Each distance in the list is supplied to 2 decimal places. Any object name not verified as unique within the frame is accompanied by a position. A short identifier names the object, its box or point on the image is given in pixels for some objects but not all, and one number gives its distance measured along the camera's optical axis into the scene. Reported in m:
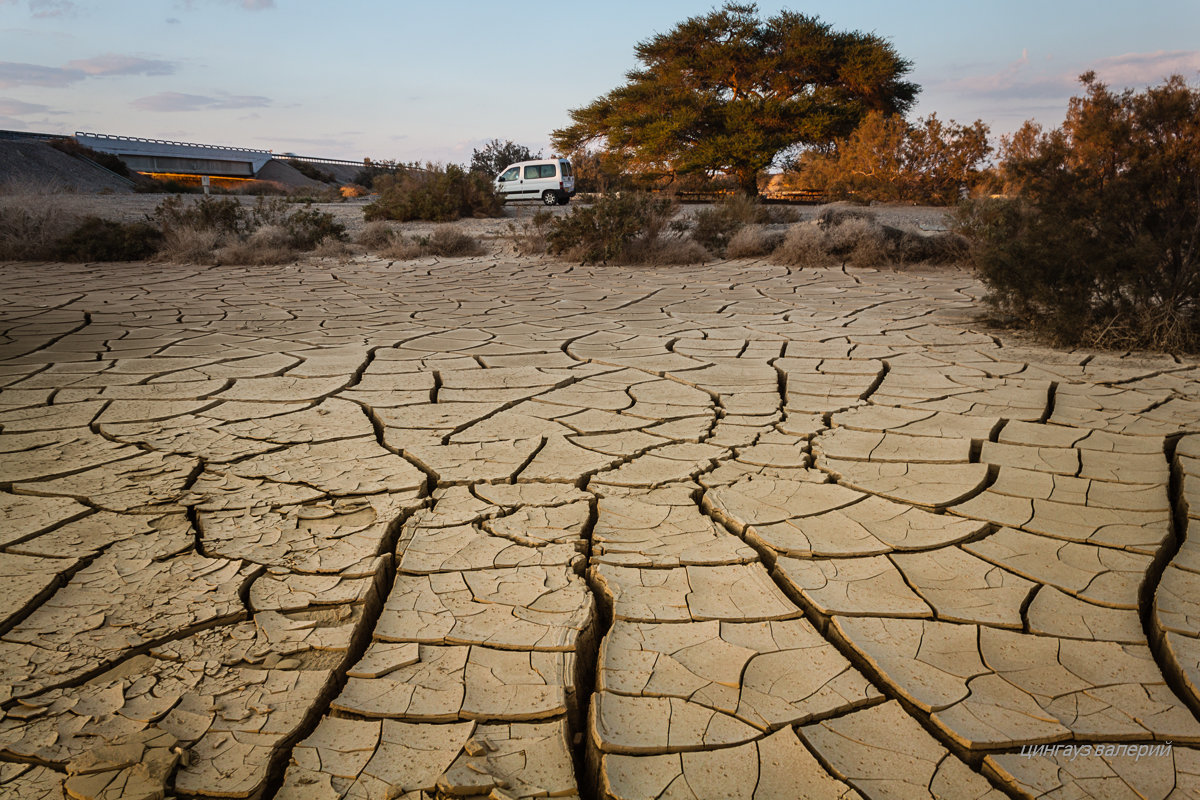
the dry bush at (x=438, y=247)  9.40
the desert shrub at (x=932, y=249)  8.49
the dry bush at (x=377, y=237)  10.10
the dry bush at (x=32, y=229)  8.63
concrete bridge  35.26
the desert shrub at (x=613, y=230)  8.78
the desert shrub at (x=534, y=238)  9.62
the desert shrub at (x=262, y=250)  8.70
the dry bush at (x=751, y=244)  9.12
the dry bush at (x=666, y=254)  8.77
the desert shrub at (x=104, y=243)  8.72
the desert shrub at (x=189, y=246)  8.77
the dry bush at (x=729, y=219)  9.70
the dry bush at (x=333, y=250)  9.35
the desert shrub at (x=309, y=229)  9.87
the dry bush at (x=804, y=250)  8.46
